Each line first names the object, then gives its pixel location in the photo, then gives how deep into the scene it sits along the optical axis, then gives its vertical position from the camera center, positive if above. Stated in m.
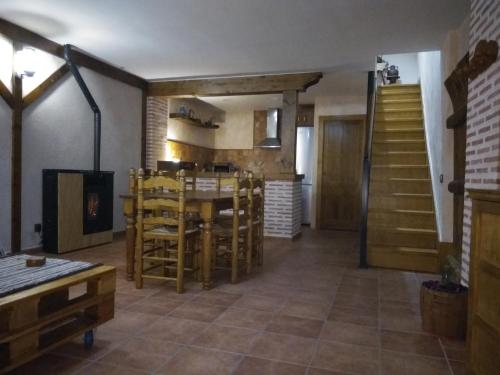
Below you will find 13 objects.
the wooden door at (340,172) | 7.13 +0.15
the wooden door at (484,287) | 1.46 -0.44
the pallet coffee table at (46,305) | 1.53 -0.64
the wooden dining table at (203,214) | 3.08 -0.33
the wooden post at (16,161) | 4.05 +0.12
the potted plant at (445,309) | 2.26 -0.78
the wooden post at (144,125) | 6.24 +0.84
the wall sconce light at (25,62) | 3.99 +1.20
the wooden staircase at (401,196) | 4.07 -0.18
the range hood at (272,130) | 7.95 +1.04
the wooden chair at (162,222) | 2.95 -0.38
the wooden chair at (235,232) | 3.31 -0.51
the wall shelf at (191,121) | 6.96 +1.12
